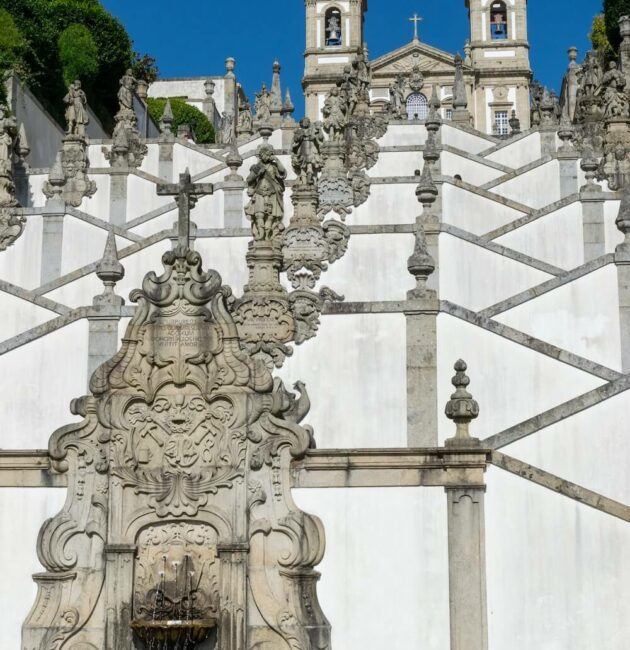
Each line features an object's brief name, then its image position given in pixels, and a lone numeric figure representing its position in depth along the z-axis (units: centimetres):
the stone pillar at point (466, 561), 1325
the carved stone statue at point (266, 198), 2002
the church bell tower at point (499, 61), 7850
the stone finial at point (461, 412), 1359
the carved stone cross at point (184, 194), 1467
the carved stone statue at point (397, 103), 4544
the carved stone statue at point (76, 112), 3753
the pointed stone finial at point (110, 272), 2062
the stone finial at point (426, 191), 2553
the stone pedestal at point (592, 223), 2661
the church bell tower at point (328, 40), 7938
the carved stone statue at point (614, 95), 3462
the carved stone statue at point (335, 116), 3002
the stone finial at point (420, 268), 1897
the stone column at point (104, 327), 2031
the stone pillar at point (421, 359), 1833
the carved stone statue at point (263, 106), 4747
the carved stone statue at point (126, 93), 4128
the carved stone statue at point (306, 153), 2347
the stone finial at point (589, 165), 2882
